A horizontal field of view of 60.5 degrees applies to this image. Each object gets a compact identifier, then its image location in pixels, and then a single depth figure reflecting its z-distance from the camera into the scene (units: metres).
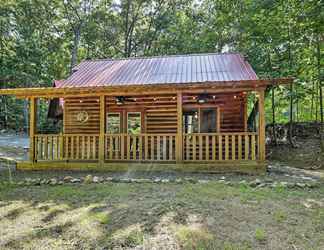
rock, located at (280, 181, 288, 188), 6.31
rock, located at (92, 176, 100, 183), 7.00
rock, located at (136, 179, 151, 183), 7.00
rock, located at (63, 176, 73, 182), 7.10
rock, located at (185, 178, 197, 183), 6.88
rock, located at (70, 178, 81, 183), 6.96
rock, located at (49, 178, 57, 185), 6.78
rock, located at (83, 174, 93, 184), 6.96
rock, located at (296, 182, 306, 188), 6.24
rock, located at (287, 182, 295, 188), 6.28
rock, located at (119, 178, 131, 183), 7.00
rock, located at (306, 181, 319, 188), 6.29
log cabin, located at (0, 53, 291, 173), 8.48
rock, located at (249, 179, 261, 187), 6.43
